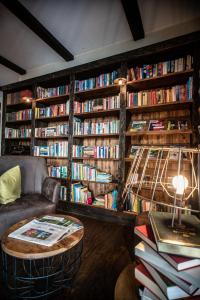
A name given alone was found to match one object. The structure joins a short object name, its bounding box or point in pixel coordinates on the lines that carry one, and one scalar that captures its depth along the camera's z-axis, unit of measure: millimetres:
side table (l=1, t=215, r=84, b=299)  888
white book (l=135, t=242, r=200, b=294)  475
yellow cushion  1730
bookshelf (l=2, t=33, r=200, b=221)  2055
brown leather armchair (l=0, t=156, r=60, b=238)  1582
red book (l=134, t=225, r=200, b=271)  473
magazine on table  987
